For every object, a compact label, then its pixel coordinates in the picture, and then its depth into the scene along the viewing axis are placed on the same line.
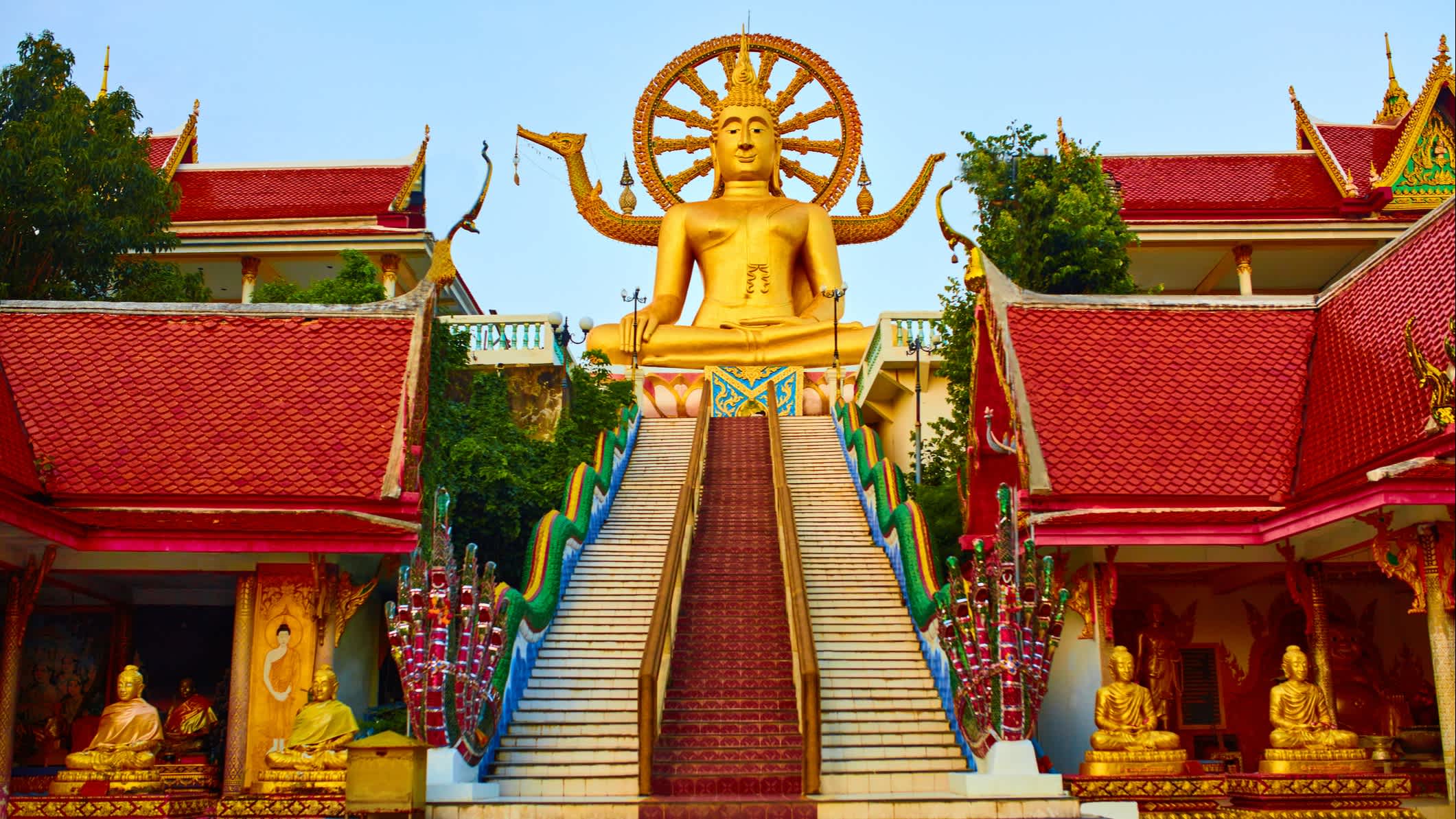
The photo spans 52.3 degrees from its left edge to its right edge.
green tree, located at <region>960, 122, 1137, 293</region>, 17.30
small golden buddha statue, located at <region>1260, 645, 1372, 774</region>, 11.69
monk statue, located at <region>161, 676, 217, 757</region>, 12.64
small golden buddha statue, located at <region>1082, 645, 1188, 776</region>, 11.54
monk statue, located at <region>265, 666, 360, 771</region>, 11.36
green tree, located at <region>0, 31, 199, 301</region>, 17.50
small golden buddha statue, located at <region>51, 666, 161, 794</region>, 11.34
